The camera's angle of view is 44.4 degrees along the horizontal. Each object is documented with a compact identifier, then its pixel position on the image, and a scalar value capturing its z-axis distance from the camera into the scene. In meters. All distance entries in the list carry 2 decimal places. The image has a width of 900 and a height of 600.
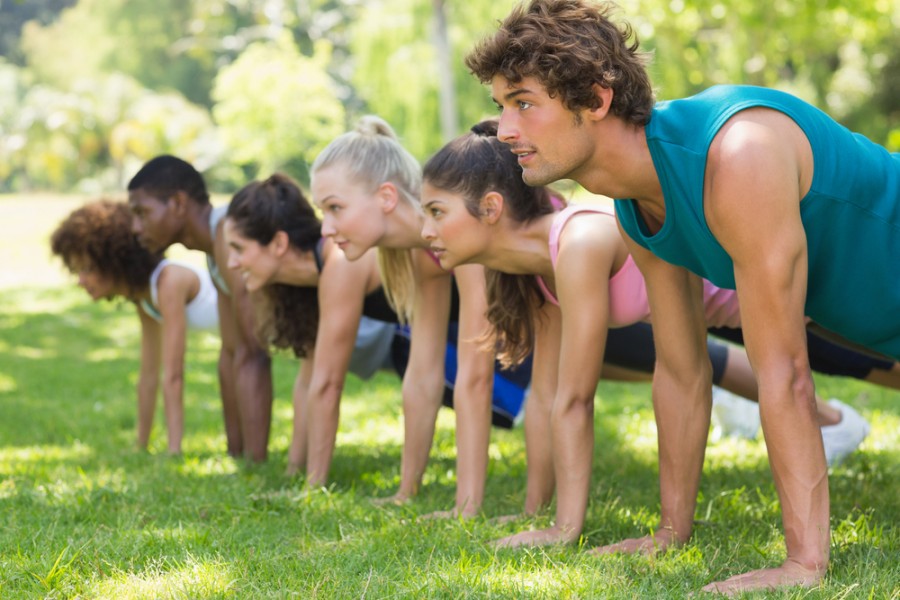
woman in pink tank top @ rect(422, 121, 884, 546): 3.70
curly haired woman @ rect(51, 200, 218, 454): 6.06
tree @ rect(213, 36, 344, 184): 36.44
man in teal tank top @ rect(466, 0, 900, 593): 2.81
